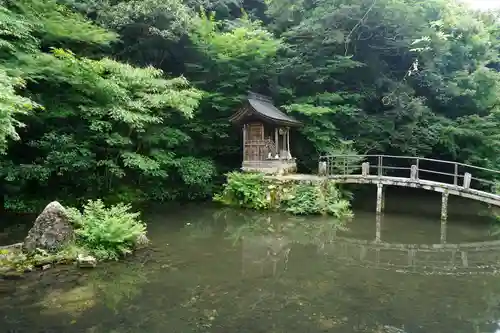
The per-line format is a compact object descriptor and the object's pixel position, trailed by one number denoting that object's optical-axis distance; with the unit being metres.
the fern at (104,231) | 9.77
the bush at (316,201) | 15.78
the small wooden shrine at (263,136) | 18.06
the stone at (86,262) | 9.09
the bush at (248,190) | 16.77
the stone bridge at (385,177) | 14.49
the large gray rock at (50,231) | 9.41
